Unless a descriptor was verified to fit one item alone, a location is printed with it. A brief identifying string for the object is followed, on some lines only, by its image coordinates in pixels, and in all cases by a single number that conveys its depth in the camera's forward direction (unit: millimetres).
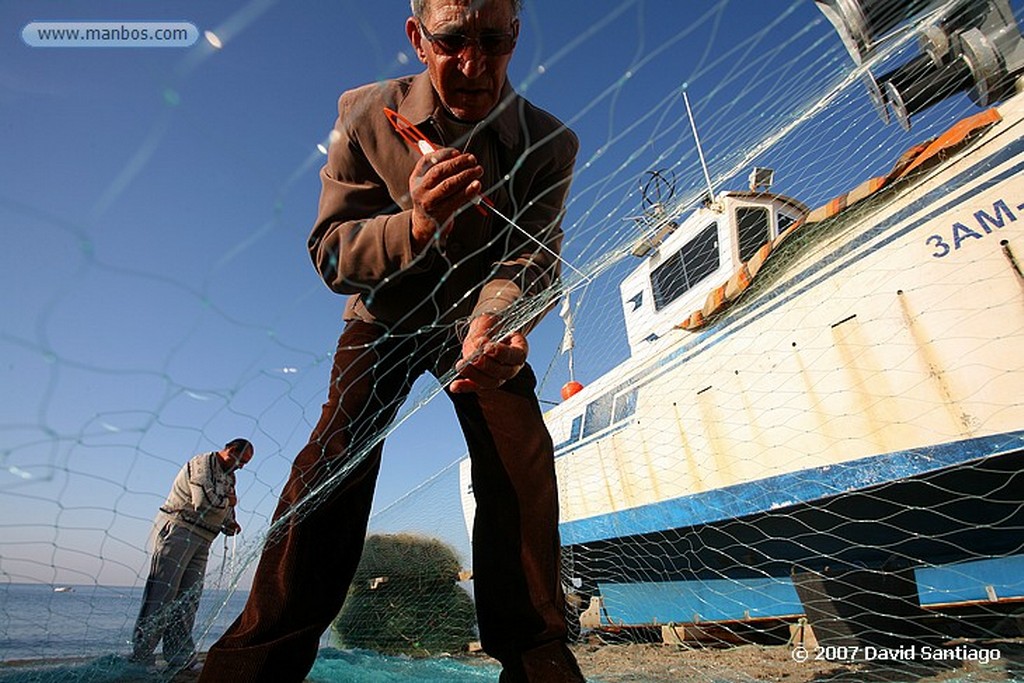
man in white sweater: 2314
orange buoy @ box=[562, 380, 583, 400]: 5855
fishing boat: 2074
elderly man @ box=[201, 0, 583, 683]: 799
